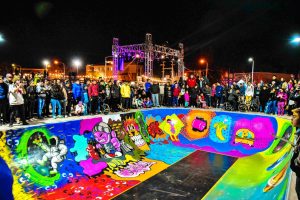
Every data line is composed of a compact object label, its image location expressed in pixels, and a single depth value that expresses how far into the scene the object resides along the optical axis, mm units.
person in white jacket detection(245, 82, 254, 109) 14562
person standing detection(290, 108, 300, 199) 3390
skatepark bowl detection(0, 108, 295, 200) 7301
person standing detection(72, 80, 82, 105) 12633
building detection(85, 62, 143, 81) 59438
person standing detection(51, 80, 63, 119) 11055
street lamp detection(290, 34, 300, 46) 13155
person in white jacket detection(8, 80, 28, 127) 8664
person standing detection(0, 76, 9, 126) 8859
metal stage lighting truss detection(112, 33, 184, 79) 35219
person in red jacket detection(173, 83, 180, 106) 16562
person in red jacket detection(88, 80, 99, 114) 12750
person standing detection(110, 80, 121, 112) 13836
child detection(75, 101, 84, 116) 12164
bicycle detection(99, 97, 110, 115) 13183
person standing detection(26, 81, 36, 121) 10469
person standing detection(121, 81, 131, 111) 14305
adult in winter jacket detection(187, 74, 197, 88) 16297
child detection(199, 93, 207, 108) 16625
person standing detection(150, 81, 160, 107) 15967
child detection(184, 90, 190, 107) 16656
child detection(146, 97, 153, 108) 16125
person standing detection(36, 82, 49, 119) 10799
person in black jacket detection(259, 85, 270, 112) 13982
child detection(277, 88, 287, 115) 13484
